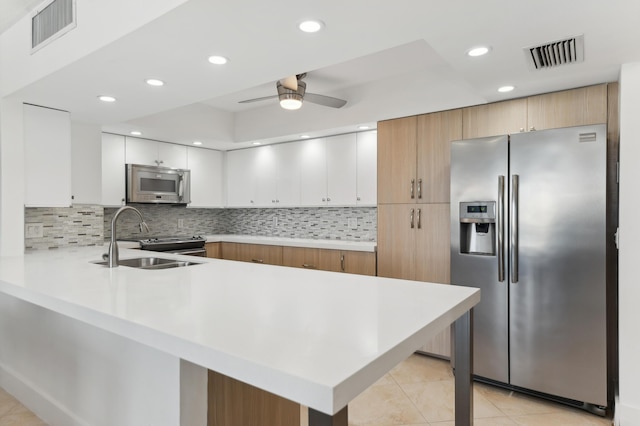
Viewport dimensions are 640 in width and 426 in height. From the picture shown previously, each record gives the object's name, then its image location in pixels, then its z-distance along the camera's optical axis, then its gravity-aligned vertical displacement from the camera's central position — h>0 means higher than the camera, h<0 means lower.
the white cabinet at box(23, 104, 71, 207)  2.88 +0.43
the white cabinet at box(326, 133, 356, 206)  4.04 +0.45
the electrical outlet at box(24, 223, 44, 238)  3.07 -0.16
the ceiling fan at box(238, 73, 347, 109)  2.77 +0.89
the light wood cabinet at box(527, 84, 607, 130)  2.51 +0.71
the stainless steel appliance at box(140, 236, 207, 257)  4.14 -0.39
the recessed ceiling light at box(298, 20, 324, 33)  1.65 +0.82
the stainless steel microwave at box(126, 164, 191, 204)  4.21 +0.31
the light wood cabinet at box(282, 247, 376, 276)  3.65 -0.51
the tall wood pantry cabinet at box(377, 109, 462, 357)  3.14 +0.12
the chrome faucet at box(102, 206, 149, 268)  2.20 -0.23
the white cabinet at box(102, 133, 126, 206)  4.07 +0.45
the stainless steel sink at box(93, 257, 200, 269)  2.57 -0.36
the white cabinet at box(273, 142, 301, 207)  4.54 +0.45
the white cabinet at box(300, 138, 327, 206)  4.29 +0.44
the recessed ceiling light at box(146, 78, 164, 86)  2.40 +0.83
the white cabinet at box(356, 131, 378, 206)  3.87 +0.44
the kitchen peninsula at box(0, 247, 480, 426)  0.86 -0.34
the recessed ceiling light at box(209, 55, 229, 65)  2.04 +0.83
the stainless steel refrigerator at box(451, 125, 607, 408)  2.33 -0.30
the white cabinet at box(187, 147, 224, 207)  4.91 +0.47
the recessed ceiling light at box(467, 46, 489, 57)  1.98 +0.86
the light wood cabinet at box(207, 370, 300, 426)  1.45 -0.81
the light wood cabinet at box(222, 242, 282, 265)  4.37 -0.51
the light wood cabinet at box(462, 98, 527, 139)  2.80 +0.71
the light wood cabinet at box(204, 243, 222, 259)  4.80 -0.50
